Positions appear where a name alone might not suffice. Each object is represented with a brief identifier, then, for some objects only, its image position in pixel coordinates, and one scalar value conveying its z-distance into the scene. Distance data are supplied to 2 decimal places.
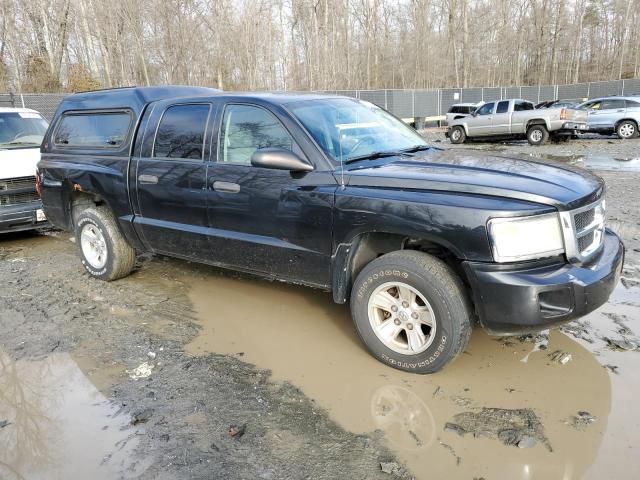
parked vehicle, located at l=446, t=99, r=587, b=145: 17.64
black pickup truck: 3.03
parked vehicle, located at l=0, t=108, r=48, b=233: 7.00
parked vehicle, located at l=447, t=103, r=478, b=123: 23.67
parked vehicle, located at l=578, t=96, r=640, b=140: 18.53
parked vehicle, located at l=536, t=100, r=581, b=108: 20.16
